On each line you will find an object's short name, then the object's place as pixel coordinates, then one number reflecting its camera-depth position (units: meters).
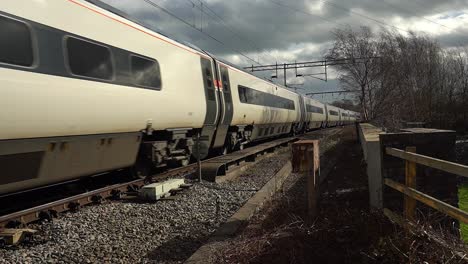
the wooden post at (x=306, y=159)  5.89
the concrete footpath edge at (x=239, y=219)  4.80
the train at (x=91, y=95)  5.71
